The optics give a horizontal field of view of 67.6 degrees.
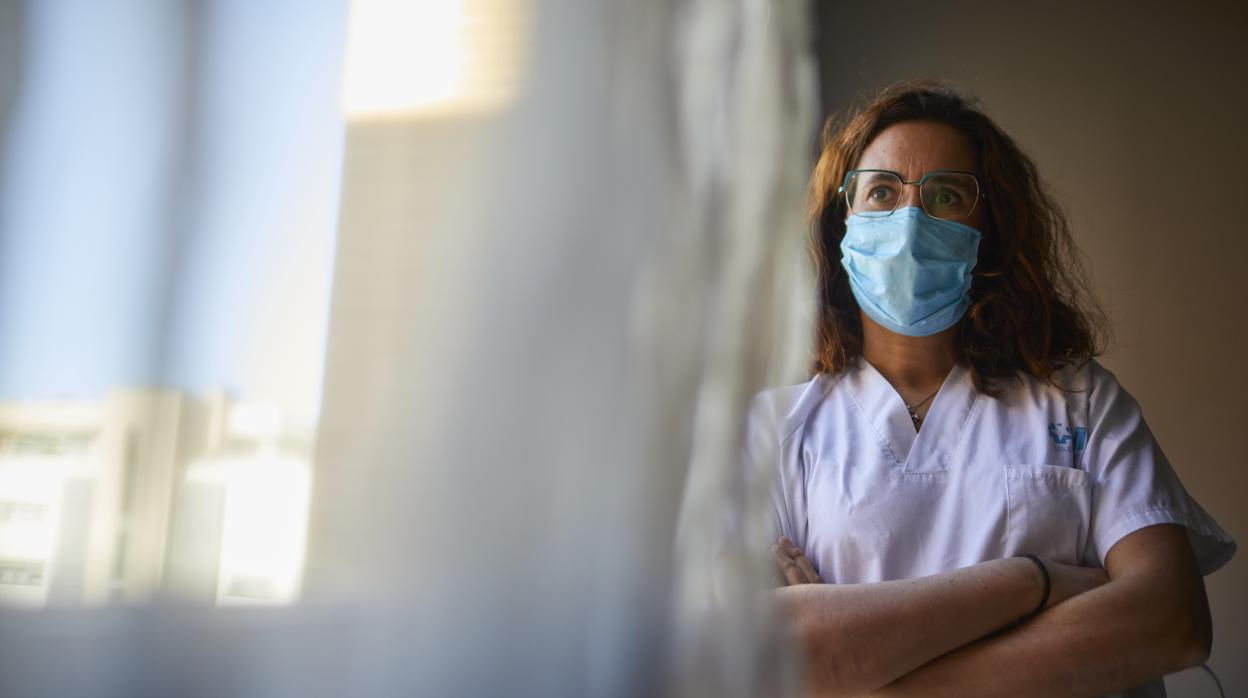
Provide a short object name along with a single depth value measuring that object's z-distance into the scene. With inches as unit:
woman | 30.3
